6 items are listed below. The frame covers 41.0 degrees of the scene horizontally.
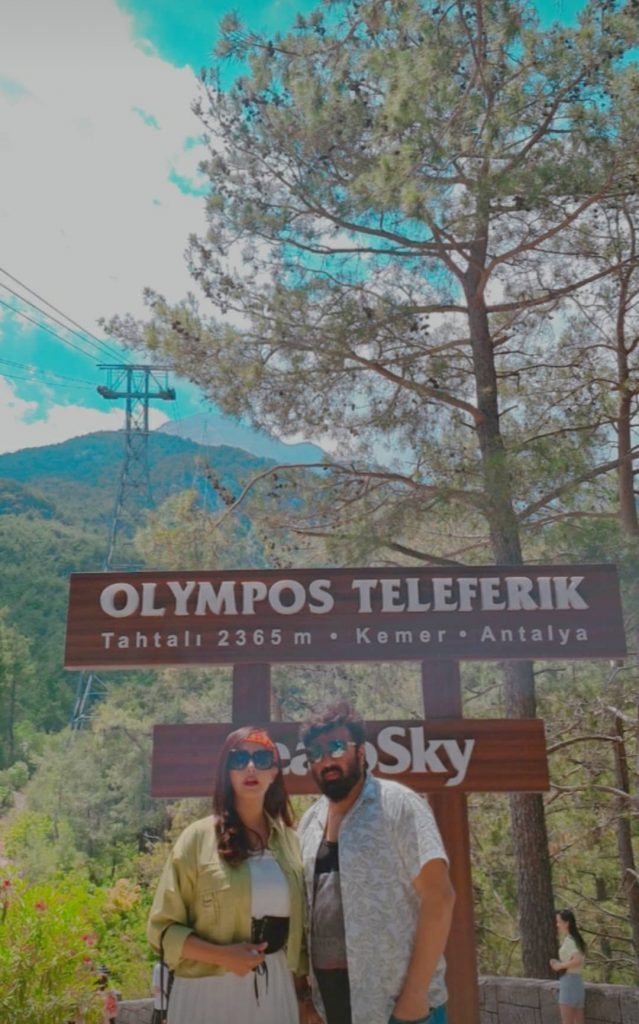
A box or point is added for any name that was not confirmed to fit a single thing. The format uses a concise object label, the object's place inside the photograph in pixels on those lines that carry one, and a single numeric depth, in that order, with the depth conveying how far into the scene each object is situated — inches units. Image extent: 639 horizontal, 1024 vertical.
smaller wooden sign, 168.4
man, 80.6
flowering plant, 141.6
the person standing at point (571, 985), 186.2
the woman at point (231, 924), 82.6
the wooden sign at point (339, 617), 176.9
